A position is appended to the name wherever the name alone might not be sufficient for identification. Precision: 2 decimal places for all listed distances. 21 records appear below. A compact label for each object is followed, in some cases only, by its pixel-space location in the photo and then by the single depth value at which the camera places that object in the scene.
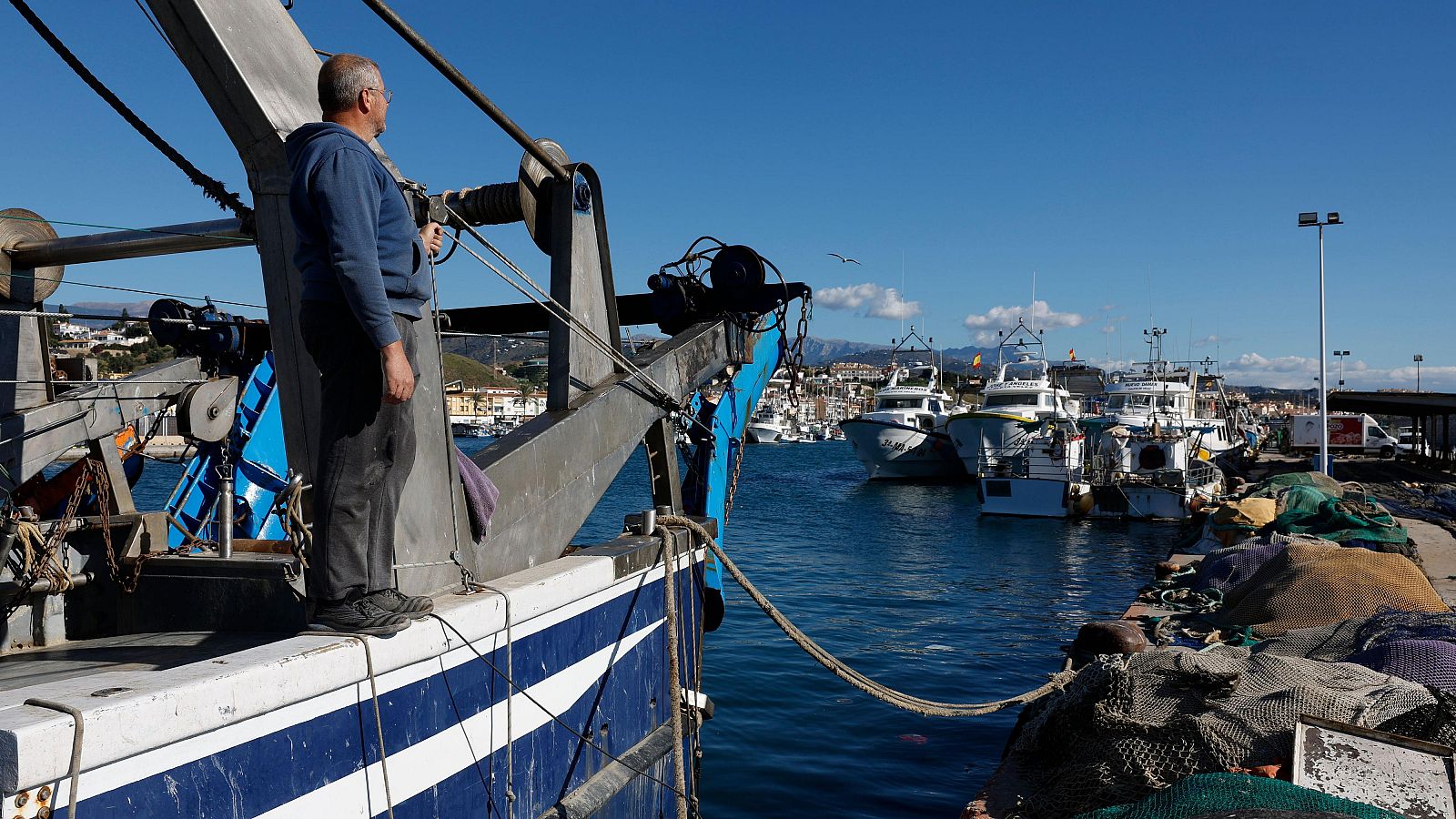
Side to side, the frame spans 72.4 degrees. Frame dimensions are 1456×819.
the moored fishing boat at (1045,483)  32.12
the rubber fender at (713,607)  6.96
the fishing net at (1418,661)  6.04
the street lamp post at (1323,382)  25.08
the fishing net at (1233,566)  12.38
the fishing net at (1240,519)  18.27
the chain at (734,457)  7.50
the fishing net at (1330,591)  8.84
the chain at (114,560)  4.05
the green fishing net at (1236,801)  4.02
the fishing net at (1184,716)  5.07
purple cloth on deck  3.98
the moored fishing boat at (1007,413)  41.19
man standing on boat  2.90
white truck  51.00
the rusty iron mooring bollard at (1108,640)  9.84
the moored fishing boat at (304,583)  2.59
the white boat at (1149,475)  31.02
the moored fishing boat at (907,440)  48.59
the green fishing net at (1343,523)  13.92
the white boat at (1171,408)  42.79
